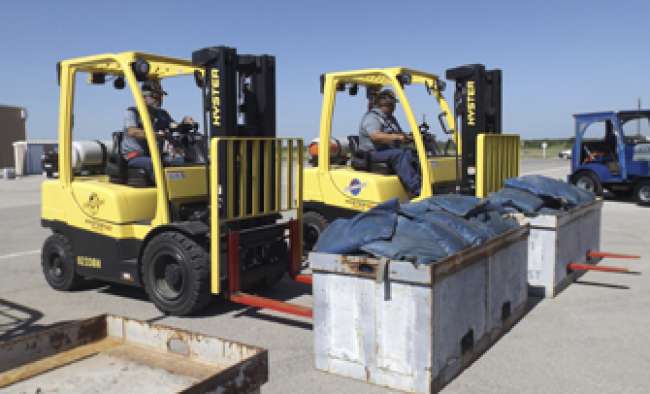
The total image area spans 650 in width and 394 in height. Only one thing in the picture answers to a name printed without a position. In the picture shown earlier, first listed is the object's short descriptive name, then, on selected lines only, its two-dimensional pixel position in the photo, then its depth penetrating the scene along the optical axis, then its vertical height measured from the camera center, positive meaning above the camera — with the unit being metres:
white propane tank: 6.42 +0.00
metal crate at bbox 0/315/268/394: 2.91 -1.07
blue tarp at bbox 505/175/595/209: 6.40 -0.41
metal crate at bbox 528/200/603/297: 5.98 -1.02
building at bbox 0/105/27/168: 36.84 +1.45
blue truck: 14.78 -0.15
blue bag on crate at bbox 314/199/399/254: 4.04 -0.54
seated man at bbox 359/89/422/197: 7.15 +0.13
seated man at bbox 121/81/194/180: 5.89 +0.24
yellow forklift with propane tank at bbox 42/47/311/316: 5.23 -0.47
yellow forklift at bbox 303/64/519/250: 7.07 -0.01
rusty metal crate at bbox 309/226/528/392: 3.71 -1.08
